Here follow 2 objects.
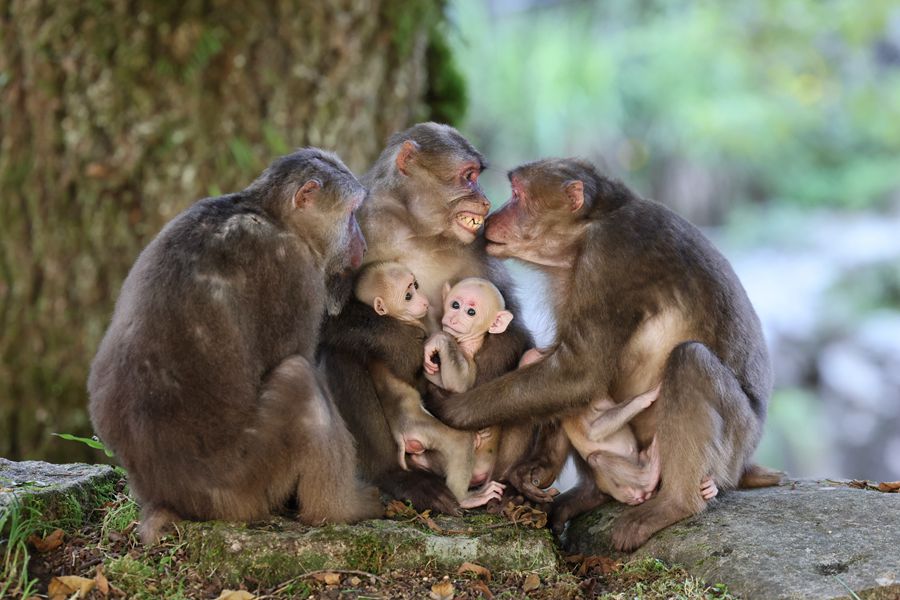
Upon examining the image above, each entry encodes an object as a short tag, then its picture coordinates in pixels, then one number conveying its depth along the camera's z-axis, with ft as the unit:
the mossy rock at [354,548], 28.27
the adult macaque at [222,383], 28.32
